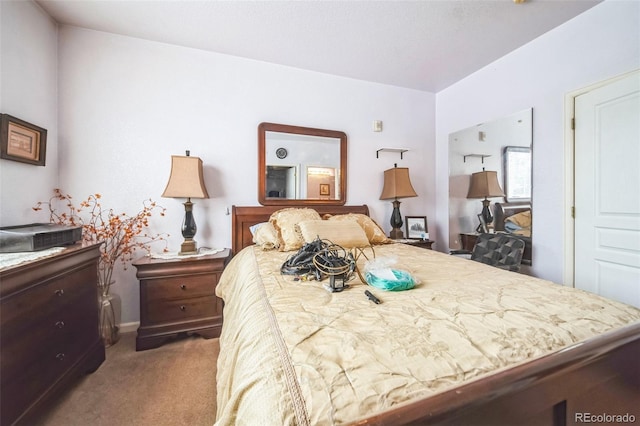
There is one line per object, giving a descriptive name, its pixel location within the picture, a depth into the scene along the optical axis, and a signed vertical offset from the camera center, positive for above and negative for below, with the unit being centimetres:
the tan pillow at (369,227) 241 -13
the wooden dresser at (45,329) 106 -59
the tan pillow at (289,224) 207 -9
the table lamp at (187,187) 210 +22
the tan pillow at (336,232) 206 -15
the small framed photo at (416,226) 308 -15
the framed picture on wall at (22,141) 154 +47
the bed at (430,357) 51 -36
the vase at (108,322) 201 -88
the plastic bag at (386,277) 111 -29
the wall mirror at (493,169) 238 +48
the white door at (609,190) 173 +18
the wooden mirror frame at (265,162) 258 +55
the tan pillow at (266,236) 211 -20
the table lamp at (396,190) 285 +27
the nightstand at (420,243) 275 -32
